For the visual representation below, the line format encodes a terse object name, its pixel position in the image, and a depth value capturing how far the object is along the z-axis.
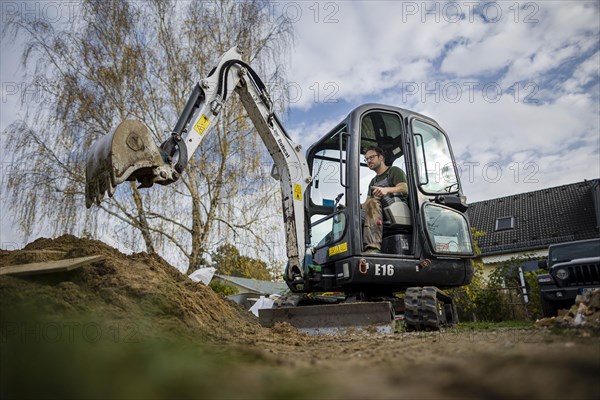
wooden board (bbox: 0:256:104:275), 2.85
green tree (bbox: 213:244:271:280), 10.11
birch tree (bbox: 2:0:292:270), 9.05
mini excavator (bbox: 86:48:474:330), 4.53
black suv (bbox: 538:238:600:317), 4.86
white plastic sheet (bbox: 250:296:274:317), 7.27
